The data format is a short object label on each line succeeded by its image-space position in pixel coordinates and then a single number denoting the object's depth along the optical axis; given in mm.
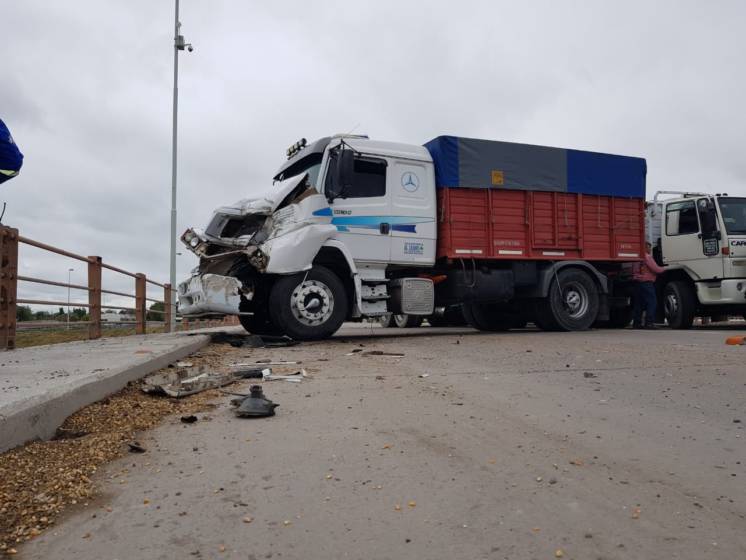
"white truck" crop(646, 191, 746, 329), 11367
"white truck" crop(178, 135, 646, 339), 8266
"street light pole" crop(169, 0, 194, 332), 15344
